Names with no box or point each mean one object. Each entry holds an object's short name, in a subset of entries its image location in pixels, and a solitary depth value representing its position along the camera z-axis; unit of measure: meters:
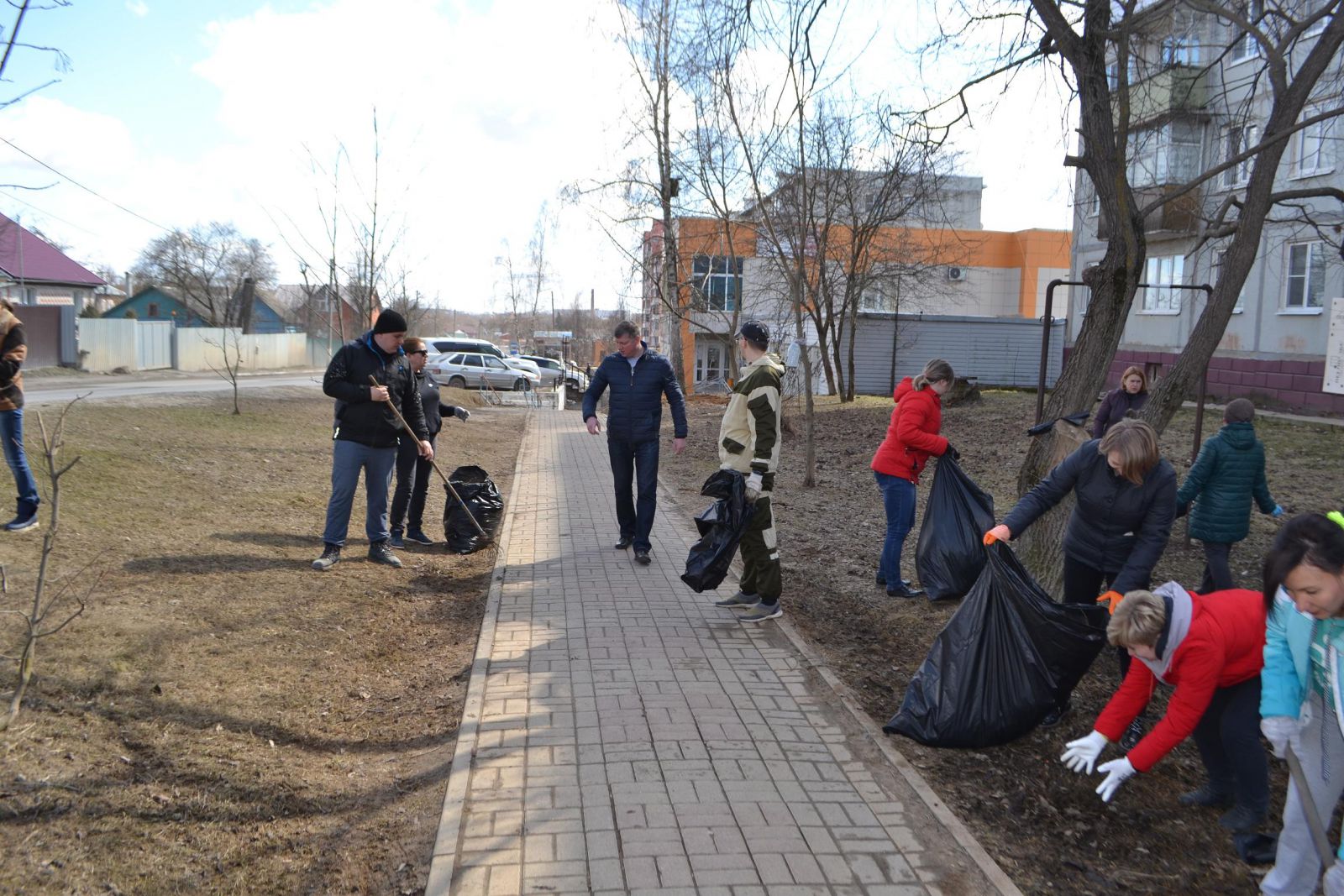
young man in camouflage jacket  5.88
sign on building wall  11.72
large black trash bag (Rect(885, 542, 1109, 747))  4.05
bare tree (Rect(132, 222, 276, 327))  53.66
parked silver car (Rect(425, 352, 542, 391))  34.84
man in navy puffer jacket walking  7.55
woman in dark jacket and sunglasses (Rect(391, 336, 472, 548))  7.99
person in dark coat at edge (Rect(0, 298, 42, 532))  6.09
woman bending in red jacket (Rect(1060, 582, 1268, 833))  3.25
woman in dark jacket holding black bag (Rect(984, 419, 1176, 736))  4.25
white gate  35.59
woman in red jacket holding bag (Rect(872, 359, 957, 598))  6.38
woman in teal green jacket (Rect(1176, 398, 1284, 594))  6.28
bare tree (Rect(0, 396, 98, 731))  3.53
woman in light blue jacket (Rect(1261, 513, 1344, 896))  2.76
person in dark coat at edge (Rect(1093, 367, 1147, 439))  8.00
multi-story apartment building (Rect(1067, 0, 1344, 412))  18.97
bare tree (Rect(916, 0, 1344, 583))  6.42
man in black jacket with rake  6.72
